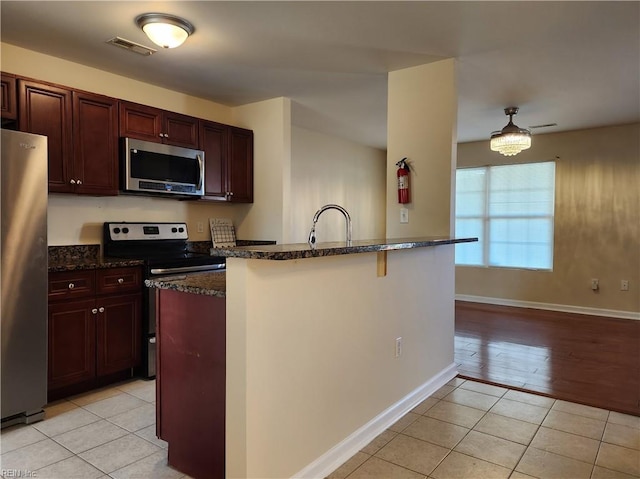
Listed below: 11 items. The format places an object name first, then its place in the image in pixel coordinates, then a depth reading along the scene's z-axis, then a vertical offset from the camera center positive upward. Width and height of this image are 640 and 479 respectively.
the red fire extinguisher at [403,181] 3.36 +0.38
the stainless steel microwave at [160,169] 3.30 +0.49
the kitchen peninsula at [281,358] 1.62 -0.56
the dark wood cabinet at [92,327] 2.74 -0.65
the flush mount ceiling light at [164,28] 2.47 +1.17
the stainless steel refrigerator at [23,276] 2.33 -0.26
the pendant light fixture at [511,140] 4.31 +0.90
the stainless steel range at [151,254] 3.19 -0.20
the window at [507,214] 5.84 +0.21
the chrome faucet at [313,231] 2.02 -0.01
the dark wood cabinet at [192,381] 1.80 -0.66
